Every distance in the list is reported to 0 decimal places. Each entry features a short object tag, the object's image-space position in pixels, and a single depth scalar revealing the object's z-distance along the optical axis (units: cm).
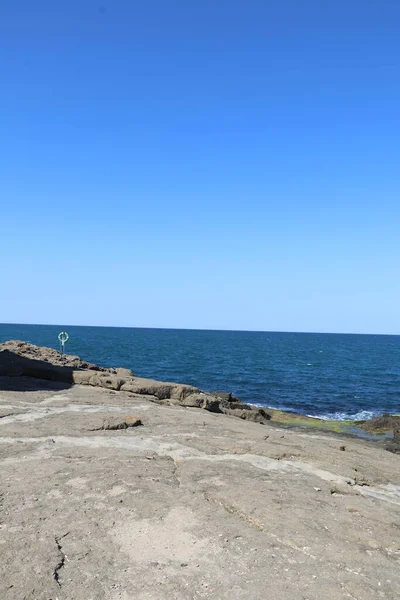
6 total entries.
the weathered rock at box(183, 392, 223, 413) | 2011
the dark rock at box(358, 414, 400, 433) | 2725
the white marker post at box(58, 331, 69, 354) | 3821
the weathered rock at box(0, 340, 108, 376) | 3450
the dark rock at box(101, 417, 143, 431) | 1288
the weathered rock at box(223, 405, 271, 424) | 2195
